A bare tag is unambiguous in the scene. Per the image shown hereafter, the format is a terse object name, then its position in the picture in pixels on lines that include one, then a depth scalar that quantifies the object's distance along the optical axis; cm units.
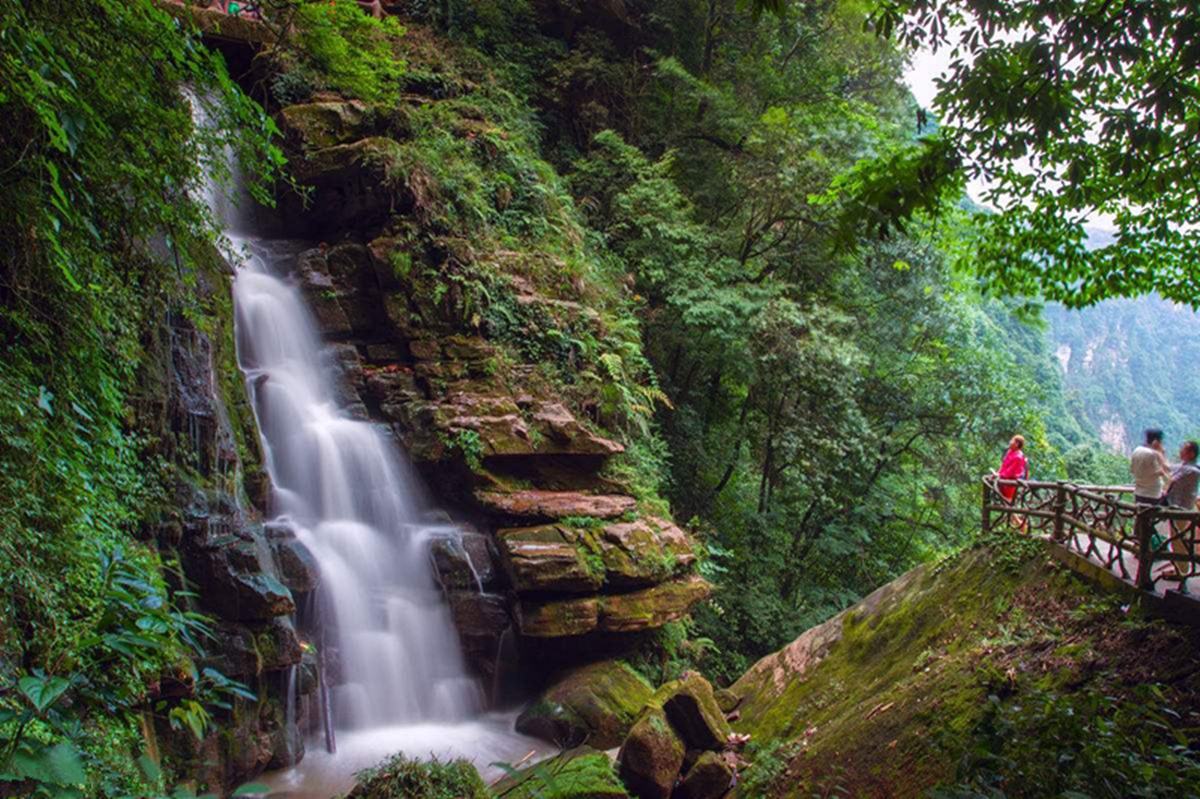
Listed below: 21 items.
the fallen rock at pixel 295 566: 803
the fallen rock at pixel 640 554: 978
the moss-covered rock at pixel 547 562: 916
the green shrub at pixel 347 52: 1090
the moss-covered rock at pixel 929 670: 546
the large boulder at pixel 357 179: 1191
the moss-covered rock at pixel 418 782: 448
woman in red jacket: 1025
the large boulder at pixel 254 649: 673
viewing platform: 568
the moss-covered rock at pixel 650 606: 966
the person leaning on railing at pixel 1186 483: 748
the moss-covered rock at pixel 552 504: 995
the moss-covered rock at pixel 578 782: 571
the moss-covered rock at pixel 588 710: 870
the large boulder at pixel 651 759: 693
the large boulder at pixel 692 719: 766
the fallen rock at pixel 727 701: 941
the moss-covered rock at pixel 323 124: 1214
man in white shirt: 766
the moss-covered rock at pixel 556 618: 920
